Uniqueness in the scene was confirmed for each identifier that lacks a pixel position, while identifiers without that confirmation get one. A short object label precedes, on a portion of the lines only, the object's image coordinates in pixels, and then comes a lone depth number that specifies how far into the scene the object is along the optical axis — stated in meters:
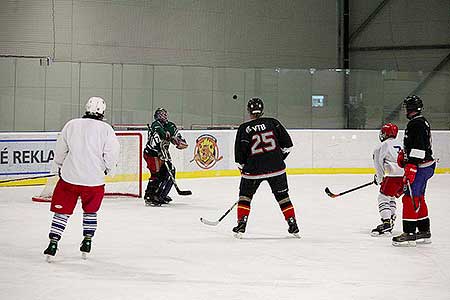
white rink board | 22.24
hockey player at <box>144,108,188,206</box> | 16.09
